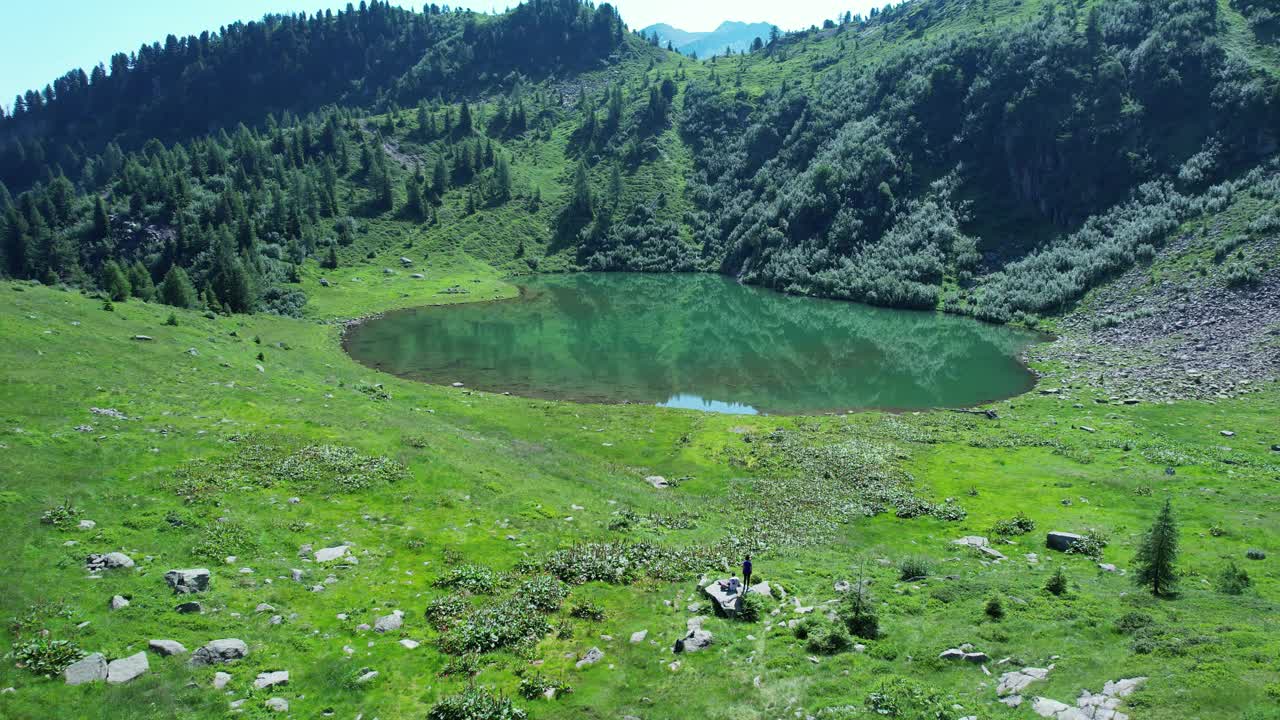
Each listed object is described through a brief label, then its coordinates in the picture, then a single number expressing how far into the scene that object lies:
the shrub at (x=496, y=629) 20.44
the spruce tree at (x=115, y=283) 71.38
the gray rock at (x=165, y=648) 17.69
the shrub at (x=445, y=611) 21.48
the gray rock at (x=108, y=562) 20.78
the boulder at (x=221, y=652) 17.80
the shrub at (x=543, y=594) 23.25
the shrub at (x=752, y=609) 22.58
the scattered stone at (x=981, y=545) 29.72
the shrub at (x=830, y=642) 19.92
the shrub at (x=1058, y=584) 22.67
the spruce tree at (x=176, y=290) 84.38
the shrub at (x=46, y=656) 16.20
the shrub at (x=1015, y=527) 33.03
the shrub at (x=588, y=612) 22.89
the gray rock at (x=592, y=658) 19.98
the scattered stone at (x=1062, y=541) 30.16
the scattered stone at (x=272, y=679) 17.38
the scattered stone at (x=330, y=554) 24.45
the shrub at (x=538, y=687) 18.23
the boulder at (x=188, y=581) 20.48
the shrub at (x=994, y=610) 20.91
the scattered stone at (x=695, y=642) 20.72
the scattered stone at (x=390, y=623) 20.84
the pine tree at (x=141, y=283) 88.08
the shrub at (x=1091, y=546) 29.39
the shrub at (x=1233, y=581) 22.83
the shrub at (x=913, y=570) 25.75
